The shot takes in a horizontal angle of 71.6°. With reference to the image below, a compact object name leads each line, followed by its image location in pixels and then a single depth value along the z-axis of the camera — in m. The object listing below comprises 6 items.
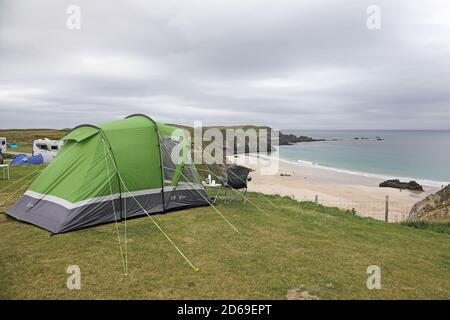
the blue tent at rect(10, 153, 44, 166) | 21.25
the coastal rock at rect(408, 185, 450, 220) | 13.48
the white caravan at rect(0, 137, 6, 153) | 32.38
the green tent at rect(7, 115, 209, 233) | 7.21
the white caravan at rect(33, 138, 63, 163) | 23.77
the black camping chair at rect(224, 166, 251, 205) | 9.55
